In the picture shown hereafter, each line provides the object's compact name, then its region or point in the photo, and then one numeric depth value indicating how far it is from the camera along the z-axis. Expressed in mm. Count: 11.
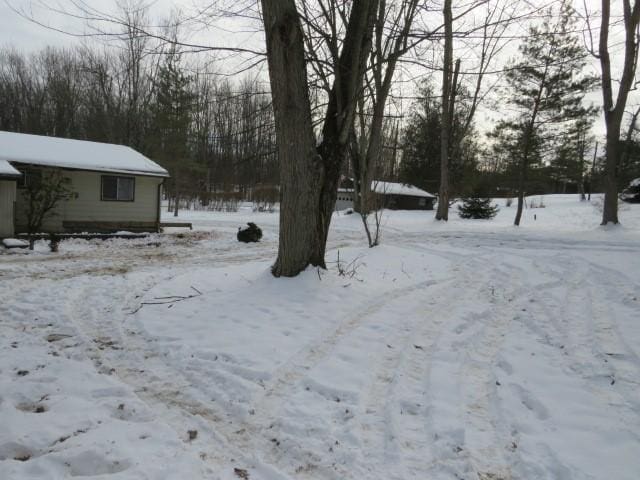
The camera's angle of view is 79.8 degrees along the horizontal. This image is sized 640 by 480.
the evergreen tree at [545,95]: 17453
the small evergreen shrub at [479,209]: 26422
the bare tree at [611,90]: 12992
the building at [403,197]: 34156
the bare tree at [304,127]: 5254
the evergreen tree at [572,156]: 18750
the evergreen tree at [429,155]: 28391
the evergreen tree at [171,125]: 23500
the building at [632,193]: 29683
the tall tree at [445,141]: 17755
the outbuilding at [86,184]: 12922
